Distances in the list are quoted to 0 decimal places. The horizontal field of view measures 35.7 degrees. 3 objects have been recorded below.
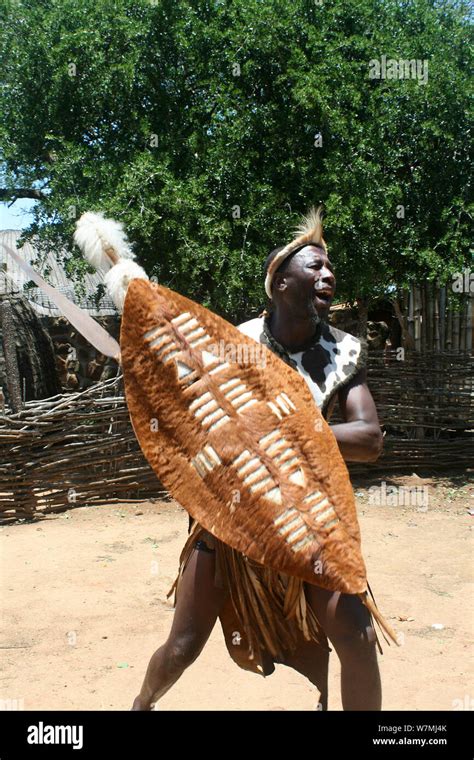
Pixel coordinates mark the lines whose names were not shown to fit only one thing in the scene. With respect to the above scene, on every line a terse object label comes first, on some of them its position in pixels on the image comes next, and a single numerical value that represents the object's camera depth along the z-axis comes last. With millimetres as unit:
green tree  7953
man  2459
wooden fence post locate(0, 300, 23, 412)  7094
